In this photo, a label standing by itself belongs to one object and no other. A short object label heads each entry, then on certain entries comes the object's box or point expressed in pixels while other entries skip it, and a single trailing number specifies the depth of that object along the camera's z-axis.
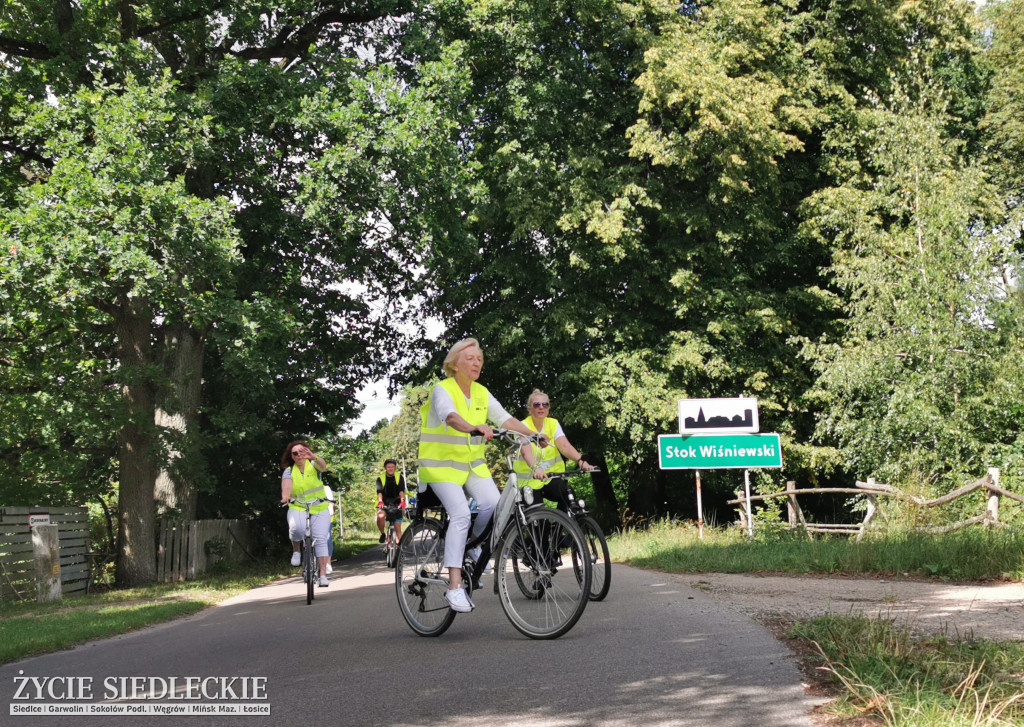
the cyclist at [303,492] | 11.59
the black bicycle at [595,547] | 8.22
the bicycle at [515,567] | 6.57
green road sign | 16.28
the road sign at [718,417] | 16.45
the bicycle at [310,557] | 11.41
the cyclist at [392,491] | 17.14
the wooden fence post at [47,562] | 15.30
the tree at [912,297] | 18.58
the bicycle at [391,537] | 16.56
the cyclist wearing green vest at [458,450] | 6.84
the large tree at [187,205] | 14.52
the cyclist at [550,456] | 8.31
